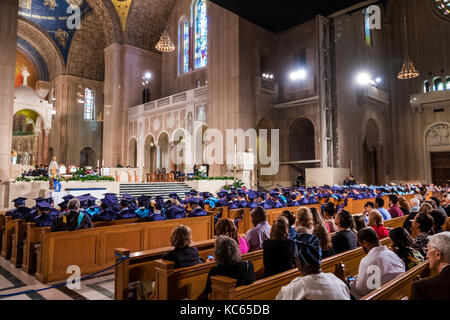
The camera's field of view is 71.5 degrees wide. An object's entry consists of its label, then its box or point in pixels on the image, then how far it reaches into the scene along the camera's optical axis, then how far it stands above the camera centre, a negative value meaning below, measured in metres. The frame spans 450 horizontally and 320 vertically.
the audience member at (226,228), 3.55 -0.59
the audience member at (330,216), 5.14 -0.68
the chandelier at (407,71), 15.70 +5.38
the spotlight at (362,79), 19.50 +6.10
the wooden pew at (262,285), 2.12 -0.84
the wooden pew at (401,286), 2.11 -0.81
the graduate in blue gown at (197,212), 6.62 -0.78
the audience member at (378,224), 4.23 -0.65
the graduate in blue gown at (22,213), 5.82 -0.71
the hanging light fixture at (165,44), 17.61 +7.62
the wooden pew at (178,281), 2.84 -0.99
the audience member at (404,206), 7.05 -0.69
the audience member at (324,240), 3.32 -0.69
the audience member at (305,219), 4.25 -0.59
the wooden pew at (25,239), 5.02 -1.08
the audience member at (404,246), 3.04 -0.69
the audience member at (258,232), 4.29 -0.78
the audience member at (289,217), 4.69 -0.62
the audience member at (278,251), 3.08 -0.75
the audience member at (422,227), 3.55 -0.61
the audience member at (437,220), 3.93 -0.56
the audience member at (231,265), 2.48 -0.71
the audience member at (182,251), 3.11 -0.76
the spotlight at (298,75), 18.77 +6.16
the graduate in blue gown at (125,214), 6.05 -0.73
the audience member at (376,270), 2.71 -0.82
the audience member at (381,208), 5.98 -0.64
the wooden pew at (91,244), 4.61 -1.12
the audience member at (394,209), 6.71 -0.73
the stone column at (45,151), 29.97 +2.37
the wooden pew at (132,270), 3.48 -1.09
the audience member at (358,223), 4.18 -0.63
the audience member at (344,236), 3.74 -0.72
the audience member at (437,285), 1.79 -0.64
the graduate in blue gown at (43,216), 5.43 -0.70
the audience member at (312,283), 1.99 -0.70
